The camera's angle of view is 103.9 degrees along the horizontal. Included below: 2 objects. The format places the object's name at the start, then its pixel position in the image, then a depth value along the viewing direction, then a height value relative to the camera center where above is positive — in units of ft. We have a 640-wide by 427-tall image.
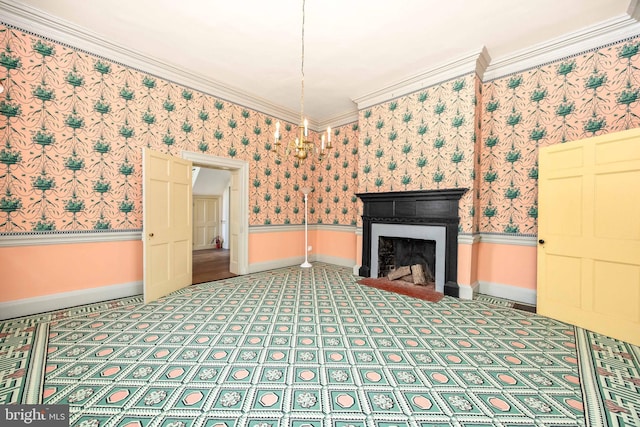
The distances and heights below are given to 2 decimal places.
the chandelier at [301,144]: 8.32 +2.31
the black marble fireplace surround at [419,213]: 12.41 -0.08
